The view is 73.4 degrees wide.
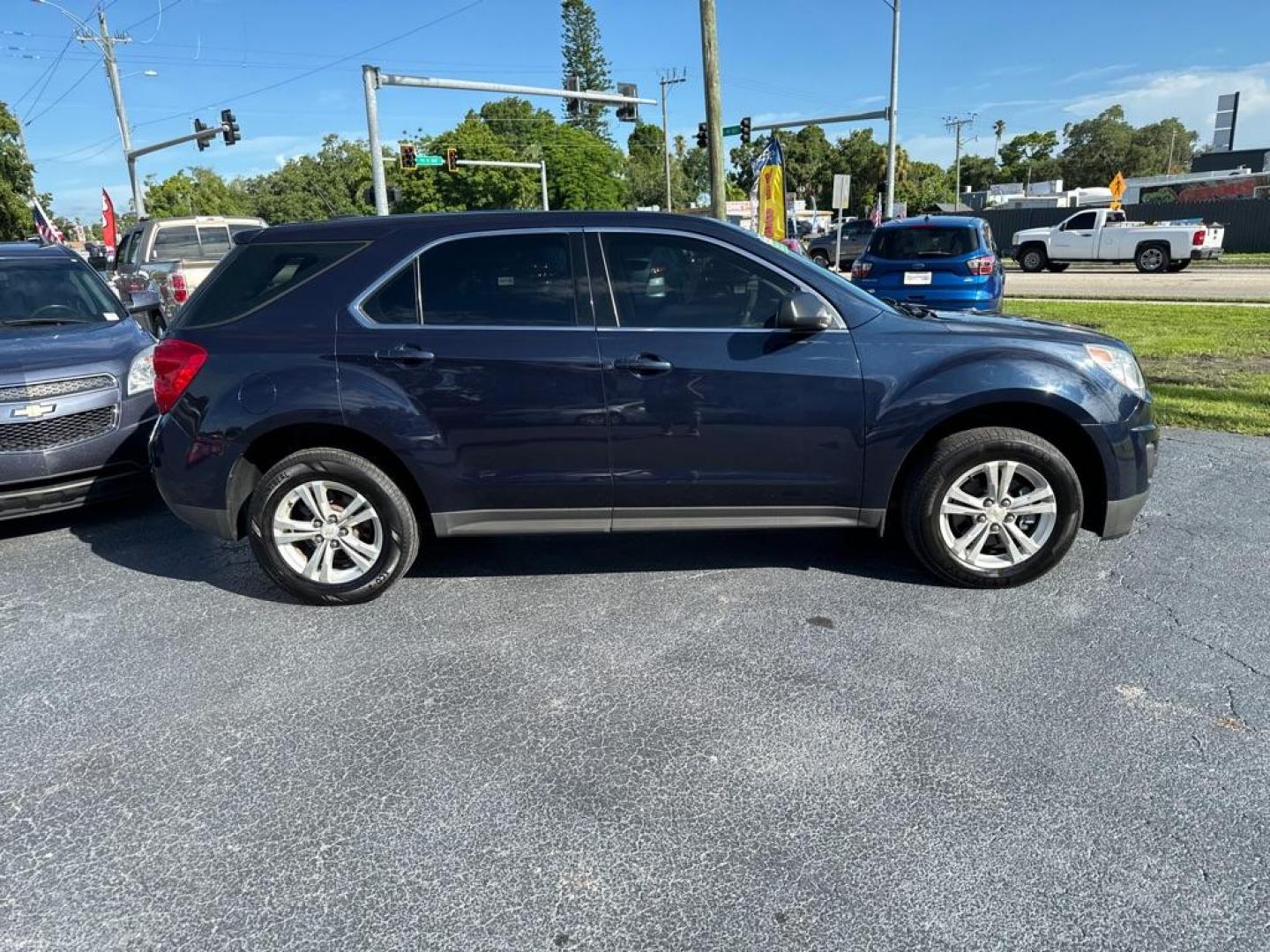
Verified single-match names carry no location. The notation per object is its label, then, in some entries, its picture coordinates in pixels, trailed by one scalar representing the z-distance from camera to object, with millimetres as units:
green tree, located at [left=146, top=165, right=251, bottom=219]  82312
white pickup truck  23734
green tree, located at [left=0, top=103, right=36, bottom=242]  33750
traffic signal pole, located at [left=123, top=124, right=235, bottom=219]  29941
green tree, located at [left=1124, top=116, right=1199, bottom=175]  86875
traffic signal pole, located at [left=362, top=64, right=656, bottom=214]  20375
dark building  70125
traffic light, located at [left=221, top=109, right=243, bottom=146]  29453
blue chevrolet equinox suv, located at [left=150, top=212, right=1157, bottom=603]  3826
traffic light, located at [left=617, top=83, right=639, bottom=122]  25300
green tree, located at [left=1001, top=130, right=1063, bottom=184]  93438
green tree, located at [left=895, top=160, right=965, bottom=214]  78812
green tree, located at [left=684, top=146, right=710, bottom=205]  108506
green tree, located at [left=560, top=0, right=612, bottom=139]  83000
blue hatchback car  10414
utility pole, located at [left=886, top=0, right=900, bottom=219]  29219
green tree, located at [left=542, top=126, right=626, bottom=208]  69000
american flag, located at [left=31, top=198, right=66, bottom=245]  17016
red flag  21922
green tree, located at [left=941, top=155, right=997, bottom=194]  107875
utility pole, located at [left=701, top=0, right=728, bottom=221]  13867
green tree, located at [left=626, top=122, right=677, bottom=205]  96000
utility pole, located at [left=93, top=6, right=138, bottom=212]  33375
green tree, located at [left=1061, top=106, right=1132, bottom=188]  85375
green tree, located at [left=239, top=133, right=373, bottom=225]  98500
